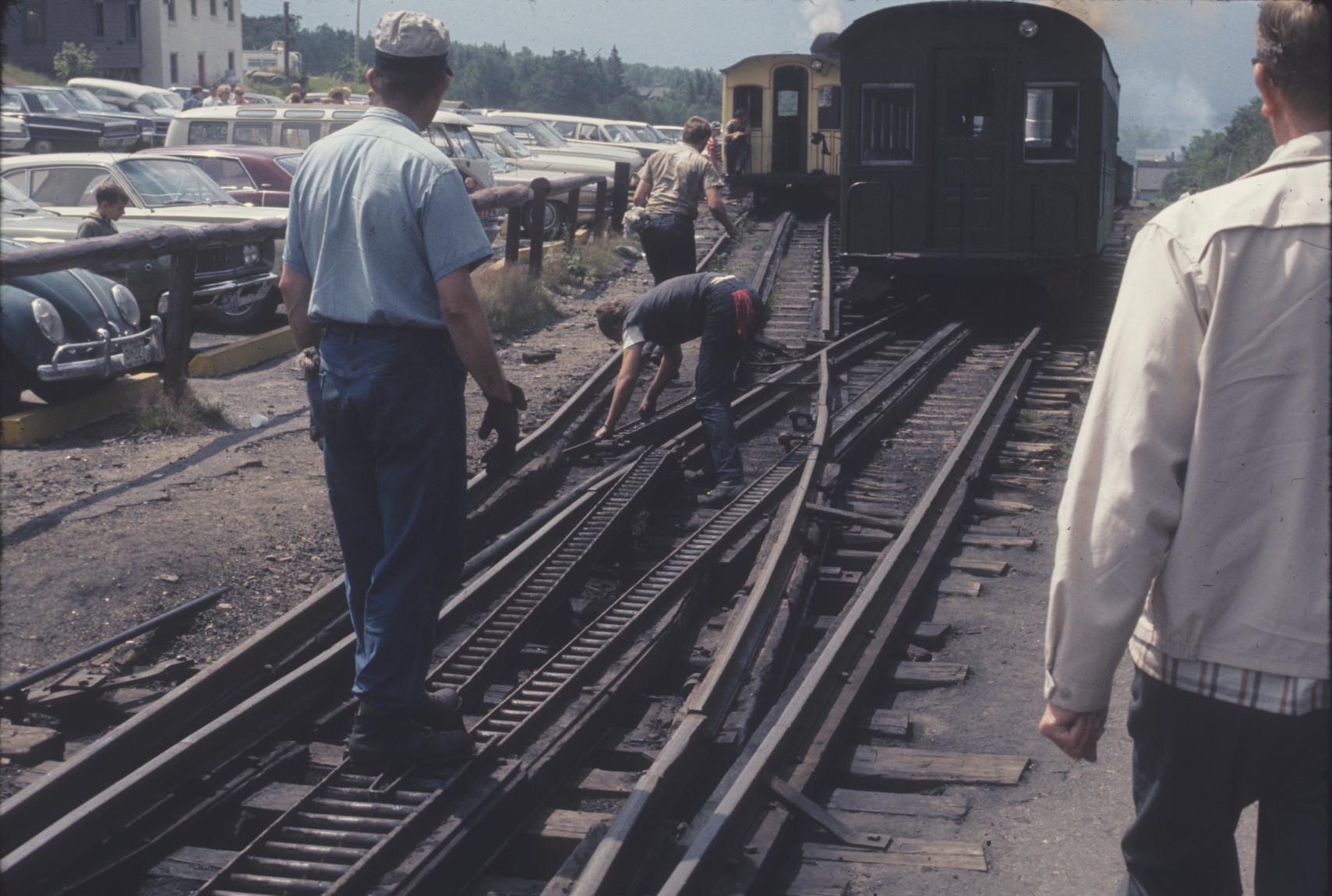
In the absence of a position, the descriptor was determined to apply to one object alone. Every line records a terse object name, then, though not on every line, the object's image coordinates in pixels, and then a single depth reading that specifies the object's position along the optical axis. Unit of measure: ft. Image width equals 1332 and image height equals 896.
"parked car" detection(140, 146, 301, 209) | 50.34
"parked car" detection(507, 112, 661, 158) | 103.19
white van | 56.34
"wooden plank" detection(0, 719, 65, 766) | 14.53
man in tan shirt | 36.88
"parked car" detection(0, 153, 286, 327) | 41.16
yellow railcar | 94.32
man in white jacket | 6.81
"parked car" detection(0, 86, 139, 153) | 89.71
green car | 27.30
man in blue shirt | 12.85
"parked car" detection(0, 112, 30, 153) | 71.17
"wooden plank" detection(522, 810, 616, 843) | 13.07
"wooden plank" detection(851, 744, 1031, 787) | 14.83
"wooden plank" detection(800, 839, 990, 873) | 12.92
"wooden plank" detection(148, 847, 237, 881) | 12.30
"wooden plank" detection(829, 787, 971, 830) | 14.06
